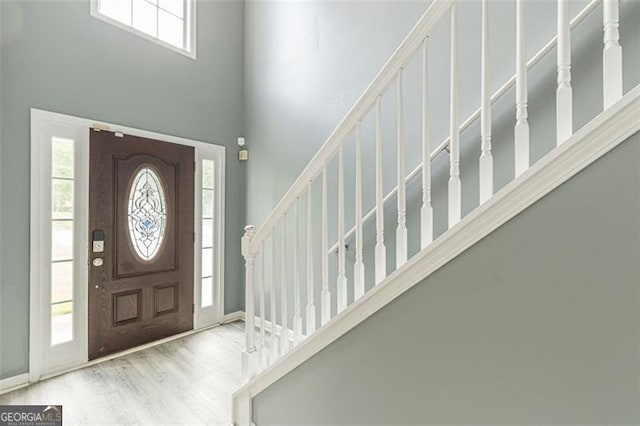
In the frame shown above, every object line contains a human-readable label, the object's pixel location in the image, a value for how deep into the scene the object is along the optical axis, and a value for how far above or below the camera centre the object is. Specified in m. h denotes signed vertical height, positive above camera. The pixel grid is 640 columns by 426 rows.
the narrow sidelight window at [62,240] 2.56 -0.20
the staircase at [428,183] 0.92 +0.12
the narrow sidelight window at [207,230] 3.58 -0.16
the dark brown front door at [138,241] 2.78 -0.24
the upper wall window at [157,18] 2.88 +2.00
